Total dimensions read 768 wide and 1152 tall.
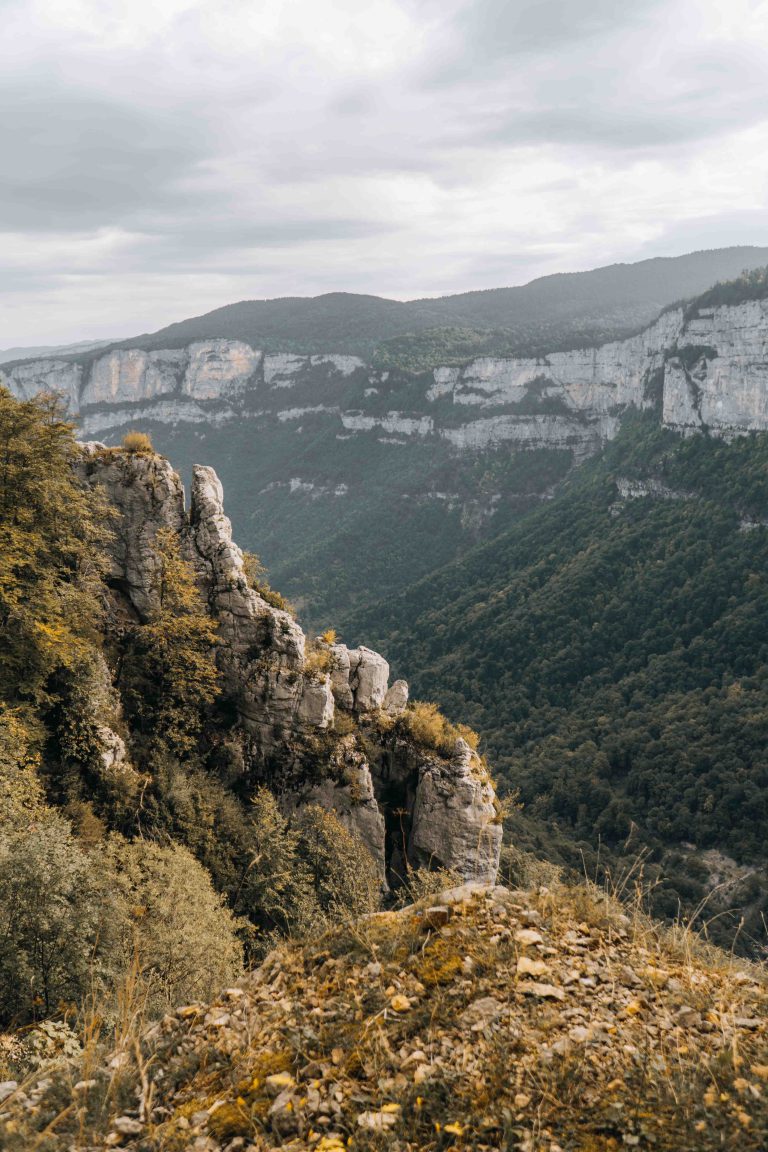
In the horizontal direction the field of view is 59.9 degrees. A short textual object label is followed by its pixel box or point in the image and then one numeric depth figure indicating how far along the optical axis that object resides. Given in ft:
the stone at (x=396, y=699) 72.26
